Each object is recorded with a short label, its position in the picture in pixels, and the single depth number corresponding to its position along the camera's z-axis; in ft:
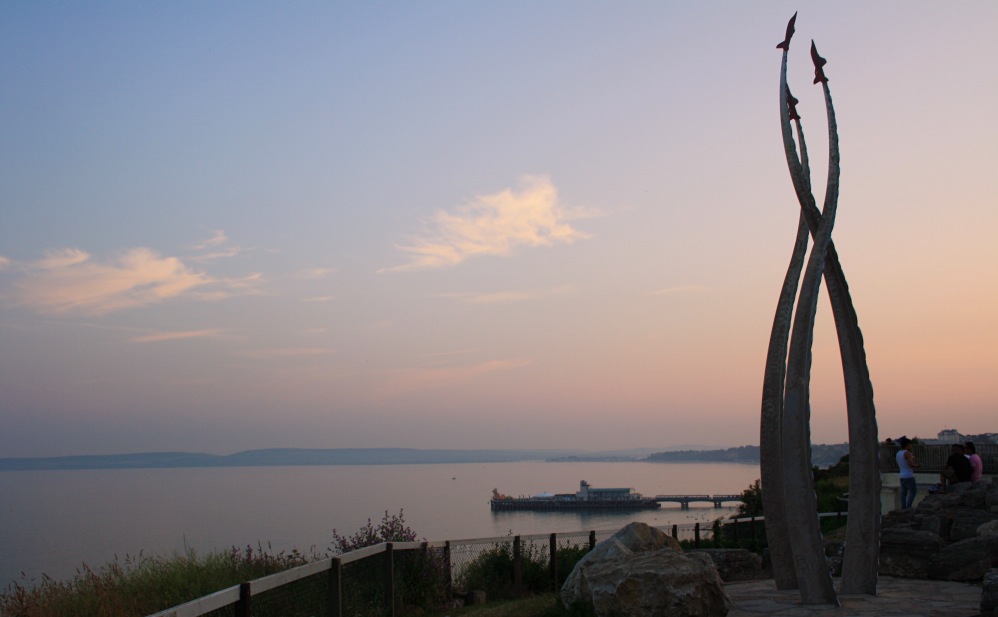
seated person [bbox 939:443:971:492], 57.98
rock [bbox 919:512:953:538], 46.26
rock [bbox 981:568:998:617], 24.64
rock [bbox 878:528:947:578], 39.70
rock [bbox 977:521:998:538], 37.89
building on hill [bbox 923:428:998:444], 108.72
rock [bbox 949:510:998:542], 44.19
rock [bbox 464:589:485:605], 38.88
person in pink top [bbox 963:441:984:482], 57.93
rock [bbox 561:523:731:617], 28.55
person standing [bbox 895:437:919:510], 56.85
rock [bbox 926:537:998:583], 37.17
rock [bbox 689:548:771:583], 42.32
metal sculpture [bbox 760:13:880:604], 34.04
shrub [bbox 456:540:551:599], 40.06
